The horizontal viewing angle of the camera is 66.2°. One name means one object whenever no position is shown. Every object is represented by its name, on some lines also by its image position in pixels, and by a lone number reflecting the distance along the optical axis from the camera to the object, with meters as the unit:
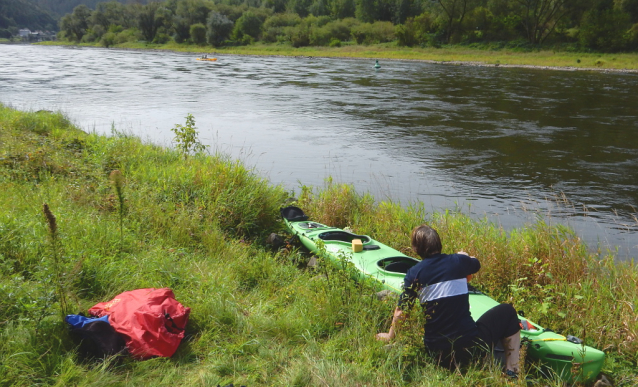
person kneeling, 3.10
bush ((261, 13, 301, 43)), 69.69
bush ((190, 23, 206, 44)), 68.88
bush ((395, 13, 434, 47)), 53.94
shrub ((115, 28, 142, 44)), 79.38
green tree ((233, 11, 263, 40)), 70.31
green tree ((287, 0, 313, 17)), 90.00
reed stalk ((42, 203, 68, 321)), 2.89
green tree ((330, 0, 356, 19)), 79.69
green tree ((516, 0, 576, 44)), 44.78
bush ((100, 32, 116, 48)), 77.78
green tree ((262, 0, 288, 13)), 101.94
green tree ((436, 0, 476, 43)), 51.59
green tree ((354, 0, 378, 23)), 71.69
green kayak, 3.30
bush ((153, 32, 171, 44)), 76.62
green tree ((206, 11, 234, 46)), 68.12
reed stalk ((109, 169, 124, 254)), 3.67
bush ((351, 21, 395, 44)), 59.03
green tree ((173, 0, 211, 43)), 73.62
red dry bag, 3.07
